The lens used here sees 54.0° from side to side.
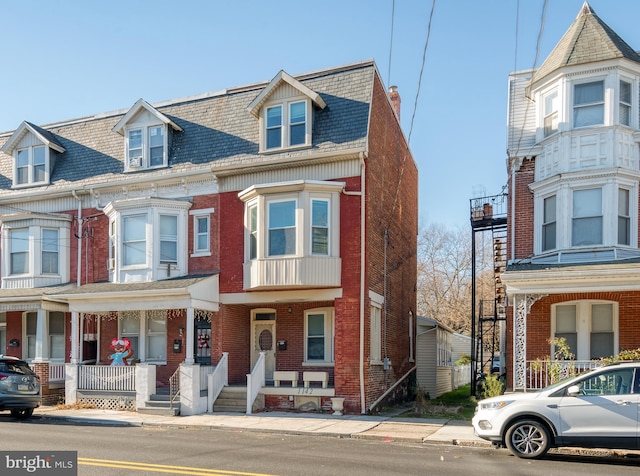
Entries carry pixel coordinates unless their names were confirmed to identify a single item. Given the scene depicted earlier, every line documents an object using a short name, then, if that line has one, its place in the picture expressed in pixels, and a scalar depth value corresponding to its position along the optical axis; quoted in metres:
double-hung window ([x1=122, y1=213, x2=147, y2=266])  20.52
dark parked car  16.37
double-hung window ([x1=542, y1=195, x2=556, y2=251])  18.00
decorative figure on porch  20.33
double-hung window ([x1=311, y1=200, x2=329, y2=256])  18.41
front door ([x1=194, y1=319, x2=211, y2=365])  20.91
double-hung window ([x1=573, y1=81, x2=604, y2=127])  17.58
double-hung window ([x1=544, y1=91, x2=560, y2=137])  18.23
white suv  10.55
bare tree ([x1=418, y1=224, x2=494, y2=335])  52.16
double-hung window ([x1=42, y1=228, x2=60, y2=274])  22.44
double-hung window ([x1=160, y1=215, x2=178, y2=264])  20.48
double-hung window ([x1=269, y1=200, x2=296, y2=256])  18.52
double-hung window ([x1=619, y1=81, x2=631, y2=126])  17.58
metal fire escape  22.35
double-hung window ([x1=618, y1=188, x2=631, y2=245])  17.17
